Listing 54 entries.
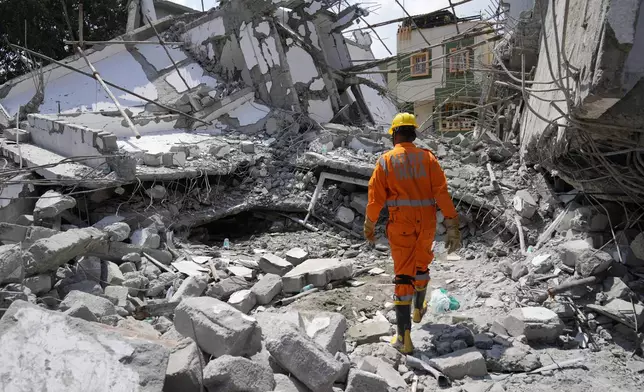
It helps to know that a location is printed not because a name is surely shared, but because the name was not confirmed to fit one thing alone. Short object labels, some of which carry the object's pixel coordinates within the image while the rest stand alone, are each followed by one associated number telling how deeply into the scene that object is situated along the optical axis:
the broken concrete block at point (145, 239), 5.98
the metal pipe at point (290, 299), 5.20
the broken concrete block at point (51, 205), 5.63
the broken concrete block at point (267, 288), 5.10
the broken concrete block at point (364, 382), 2.96
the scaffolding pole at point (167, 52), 10.31
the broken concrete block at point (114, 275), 5.08
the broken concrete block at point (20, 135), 7.94
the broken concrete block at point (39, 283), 4.21
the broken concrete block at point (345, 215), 7.64
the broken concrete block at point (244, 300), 4.88
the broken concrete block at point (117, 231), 5.70
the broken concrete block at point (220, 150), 7.93
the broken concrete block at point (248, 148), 8.30
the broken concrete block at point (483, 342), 3.78
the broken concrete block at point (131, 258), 5.59
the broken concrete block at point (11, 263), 3.92
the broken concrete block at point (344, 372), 3.10
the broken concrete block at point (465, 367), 3.48
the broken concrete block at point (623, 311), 3.81
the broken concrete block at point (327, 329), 3.45
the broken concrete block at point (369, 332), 4.14
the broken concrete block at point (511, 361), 3.57
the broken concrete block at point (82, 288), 4.69
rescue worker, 3.95
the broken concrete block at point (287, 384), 2.93
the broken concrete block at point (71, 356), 2.31
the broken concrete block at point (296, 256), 6.14
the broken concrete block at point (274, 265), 5.89
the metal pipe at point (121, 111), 7.65
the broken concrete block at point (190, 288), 5.02
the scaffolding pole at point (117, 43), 10.11
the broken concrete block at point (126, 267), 5.45
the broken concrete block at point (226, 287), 5.18
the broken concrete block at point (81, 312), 3.20
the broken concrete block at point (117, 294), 4.63
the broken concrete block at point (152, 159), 7.06
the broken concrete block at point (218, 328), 3.06
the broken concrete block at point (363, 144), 8.09
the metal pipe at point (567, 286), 4.23
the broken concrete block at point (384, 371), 3.33
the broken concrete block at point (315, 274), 5.41
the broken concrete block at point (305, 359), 2.93
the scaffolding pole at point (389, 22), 9.34
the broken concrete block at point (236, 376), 2.69
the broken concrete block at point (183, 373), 2.66
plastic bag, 4.79
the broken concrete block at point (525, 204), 5.91
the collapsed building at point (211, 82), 8.81
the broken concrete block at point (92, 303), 3.79
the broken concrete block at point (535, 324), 3.87
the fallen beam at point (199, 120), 8.49
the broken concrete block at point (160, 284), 5.17
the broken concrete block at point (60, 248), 4.36
